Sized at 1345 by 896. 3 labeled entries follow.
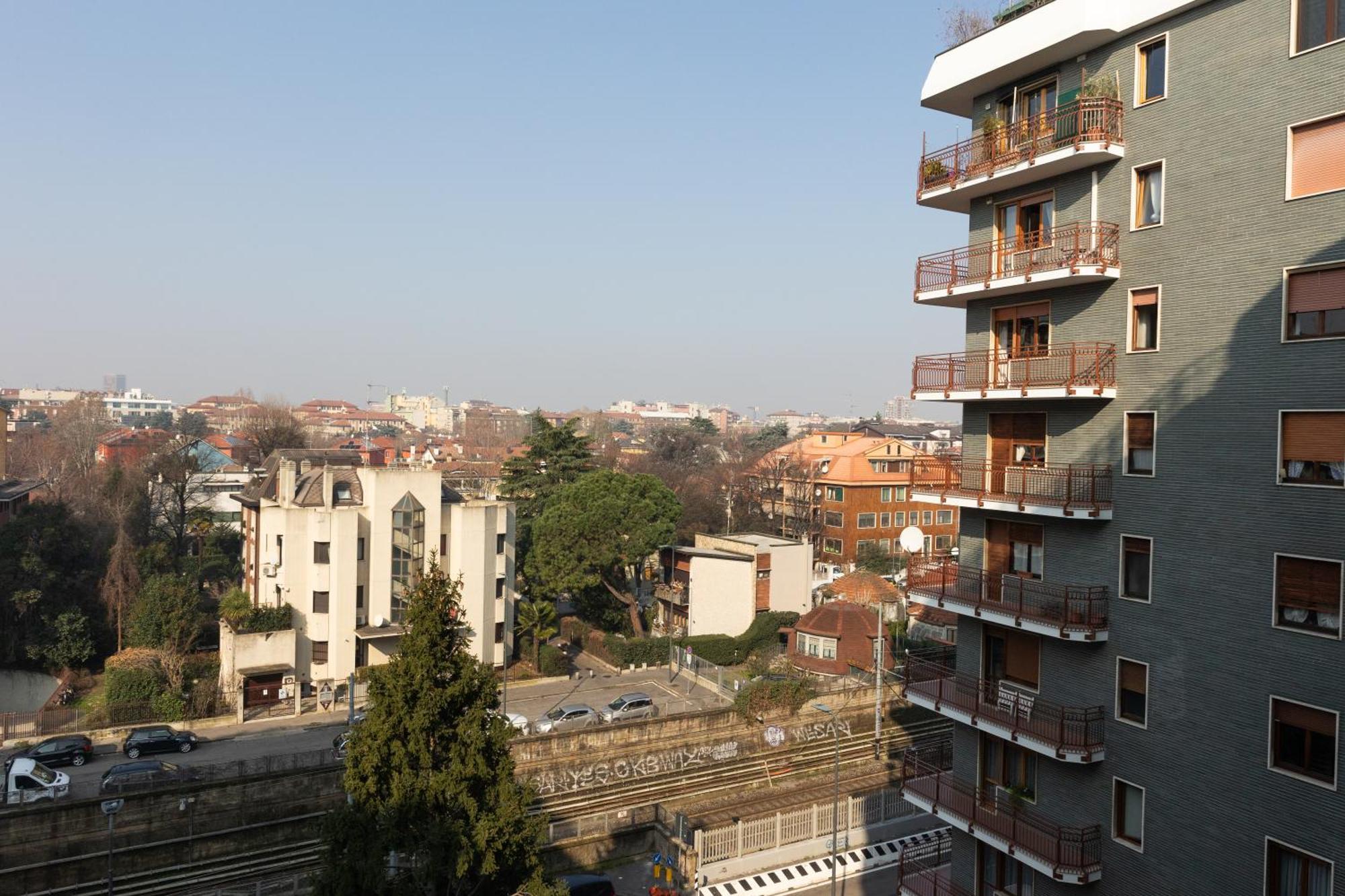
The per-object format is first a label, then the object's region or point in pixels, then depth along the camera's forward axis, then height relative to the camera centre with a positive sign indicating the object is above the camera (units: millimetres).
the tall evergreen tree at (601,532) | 43406 -4719
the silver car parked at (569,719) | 32469 -10358
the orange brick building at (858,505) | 64000 -4807
